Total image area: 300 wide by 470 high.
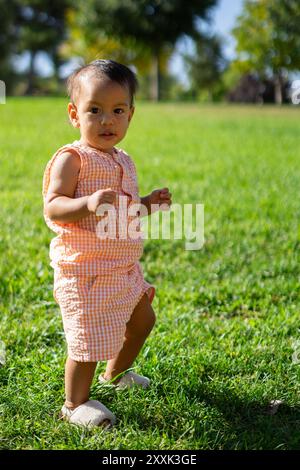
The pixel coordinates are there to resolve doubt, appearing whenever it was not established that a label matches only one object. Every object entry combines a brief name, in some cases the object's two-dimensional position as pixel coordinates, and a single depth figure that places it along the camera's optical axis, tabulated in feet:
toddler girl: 6.98
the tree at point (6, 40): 115.11
